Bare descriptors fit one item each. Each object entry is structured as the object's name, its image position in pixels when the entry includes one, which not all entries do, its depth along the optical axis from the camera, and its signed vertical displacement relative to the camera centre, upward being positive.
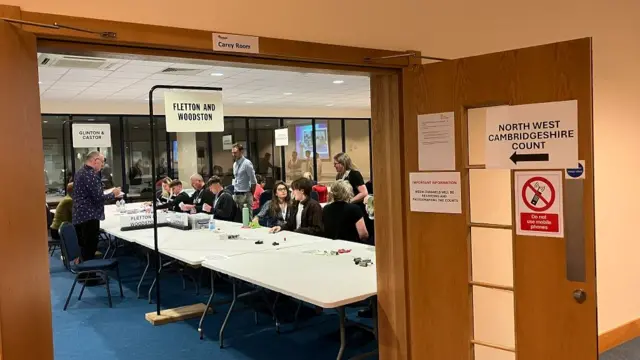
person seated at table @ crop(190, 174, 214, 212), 7.27 -0.42
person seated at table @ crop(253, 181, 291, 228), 5.80 -0.49
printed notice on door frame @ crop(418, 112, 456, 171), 2.58 +0.07
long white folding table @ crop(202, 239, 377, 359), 3.09 -0.75
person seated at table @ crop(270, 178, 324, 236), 5.34 -0.54
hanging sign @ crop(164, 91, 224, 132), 5.02 +0.51
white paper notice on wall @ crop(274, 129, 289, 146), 10.98 +0.51
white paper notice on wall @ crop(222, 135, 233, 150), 12.70 +0.50
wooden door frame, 1.94 +0.44
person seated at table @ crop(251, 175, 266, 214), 7.59 -0.53
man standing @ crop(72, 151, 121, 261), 6.20 -0.42
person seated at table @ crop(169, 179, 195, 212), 7.19 -0.53
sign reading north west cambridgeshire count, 2.21 +0.07
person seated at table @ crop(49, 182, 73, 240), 6.89 -0.56
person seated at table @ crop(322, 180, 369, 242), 4.98 -0.54
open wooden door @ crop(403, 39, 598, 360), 2.20 -0.43
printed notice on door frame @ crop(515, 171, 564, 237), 2.26 -0.22
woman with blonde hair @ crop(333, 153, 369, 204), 6.62 -0.21
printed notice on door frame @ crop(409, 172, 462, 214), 2.58 -0.18
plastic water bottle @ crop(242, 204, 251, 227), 5.89 -0.60
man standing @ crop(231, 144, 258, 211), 8.09 -0.25
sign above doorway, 2.21 +0.50
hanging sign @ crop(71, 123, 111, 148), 8.60 +0.53
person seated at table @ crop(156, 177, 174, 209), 8.45 -0.49
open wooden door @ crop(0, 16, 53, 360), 1.74 -0.13
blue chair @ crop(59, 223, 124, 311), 5.42 -0.97
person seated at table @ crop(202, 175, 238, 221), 6.74 -0.55
